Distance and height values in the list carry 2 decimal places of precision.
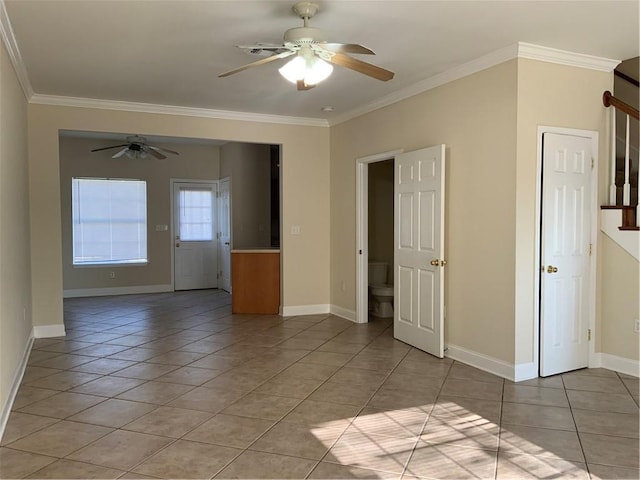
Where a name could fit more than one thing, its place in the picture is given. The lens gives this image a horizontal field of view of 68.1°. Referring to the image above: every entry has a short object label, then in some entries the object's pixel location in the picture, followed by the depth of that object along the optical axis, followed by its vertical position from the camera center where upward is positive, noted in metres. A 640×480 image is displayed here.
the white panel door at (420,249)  4.30 -0.23
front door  8.80 -0.18
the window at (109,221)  8.12 +0.11
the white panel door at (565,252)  3.82 -0.23
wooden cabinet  6.52 -0.75
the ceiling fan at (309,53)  2.84 +1.06
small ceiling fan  7.33 +1.22
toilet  6.16 -0.86
